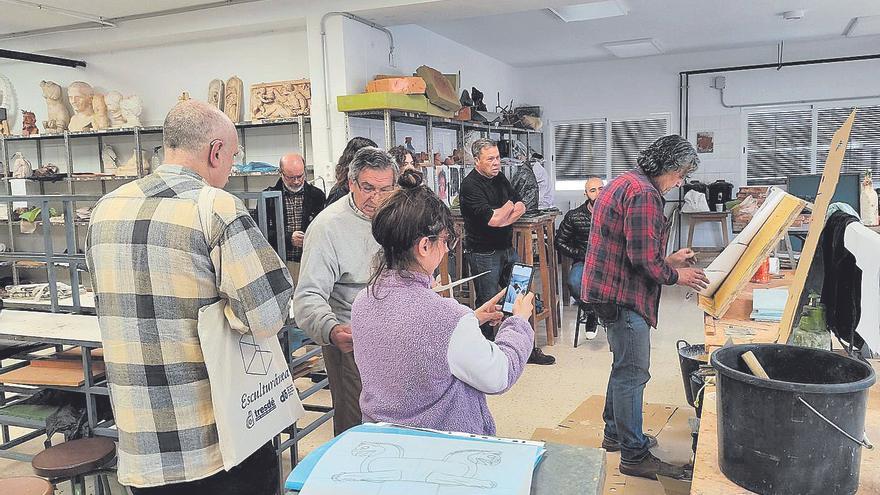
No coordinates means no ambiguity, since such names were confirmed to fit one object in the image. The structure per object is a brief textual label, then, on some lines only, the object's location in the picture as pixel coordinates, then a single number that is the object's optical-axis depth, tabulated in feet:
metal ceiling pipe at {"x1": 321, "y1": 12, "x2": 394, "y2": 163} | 16.62
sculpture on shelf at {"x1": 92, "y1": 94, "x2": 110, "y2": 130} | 20.12
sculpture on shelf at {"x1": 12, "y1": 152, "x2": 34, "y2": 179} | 21.09
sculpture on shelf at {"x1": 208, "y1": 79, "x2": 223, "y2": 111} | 18.63
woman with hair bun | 4.67
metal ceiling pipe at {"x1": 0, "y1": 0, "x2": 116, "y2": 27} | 16.67
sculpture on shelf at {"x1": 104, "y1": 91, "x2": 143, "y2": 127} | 19.72
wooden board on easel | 6.73
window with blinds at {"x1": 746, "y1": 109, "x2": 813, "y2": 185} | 28.76
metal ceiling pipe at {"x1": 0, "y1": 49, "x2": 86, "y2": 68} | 19.44
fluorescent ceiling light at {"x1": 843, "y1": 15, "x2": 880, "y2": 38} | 22.91
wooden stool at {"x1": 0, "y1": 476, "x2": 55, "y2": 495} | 6.68
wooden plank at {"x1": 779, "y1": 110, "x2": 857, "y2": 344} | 4.80
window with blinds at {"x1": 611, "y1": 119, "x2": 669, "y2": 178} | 30.42
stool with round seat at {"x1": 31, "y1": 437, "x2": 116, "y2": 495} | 7.72
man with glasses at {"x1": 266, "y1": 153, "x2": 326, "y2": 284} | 14.98
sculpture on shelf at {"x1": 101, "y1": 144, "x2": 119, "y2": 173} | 20.88
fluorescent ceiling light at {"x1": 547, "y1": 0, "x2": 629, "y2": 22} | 19.62
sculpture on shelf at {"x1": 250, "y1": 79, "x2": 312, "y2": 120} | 17.61
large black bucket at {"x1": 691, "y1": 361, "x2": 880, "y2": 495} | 4.09
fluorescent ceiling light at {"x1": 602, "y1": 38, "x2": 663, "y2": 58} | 25.89
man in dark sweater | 15.19
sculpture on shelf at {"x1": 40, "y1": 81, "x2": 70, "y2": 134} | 20.92
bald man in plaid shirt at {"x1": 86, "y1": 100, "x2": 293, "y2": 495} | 5.37
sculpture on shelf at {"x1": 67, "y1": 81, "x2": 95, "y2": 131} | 20.35
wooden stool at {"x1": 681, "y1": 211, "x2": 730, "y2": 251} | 27.73
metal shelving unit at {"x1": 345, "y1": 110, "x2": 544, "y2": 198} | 16.81
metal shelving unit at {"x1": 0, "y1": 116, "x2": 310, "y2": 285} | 17.92
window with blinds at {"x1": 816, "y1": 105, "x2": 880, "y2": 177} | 27.76
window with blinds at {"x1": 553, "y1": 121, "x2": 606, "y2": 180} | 31.55
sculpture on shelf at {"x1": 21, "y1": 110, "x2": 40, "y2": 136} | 21.31
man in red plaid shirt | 8.85
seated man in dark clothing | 17.56
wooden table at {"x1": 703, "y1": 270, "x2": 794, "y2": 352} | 7.41
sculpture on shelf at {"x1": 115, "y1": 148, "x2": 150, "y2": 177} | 19.79
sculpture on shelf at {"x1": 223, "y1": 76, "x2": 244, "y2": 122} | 18.49
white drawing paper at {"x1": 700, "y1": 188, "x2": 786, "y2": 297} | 7.18
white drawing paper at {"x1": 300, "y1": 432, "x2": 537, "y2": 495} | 3.15
